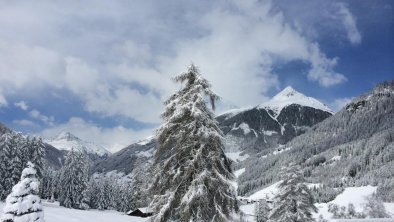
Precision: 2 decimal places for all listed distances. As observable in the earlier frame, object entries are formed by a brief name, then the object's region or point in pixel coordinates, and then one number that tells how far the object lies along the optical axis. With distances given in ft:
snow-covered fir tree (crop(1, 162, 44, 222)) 59.67
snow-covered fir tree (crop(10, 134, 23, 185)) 268.41
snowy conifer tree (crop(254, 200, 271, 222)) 353.10
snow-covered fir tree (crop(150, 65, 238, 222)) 54.24
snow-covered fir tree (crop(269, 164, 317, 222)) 135.74
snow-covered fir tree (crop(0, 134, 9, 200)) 264.72
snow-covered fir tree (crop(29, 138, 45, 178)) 297.94
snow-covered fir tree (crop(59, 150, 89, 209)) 333.01
